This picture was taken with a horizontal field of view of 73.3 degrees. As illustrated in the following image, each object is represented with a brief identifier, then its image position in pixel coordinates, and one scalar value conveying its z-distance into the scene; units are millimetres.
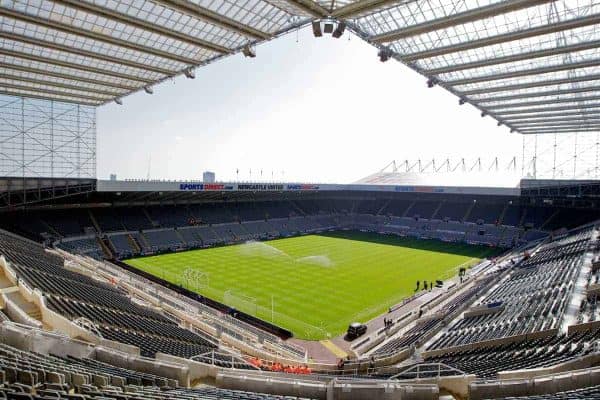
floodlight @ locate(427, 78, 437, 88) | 31609
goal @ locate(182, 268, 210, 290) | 34000
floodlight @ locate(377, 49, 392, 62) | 26328
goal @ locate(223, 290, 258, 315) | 28594
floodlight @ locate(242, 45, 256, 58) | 25906
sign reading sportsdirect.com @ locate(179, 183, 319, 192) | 52656
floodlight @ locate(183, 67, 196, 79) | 30297
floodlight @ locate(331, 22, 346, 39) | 22469
